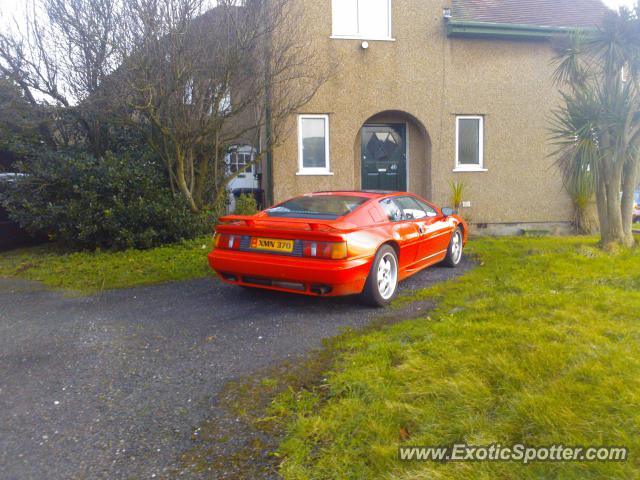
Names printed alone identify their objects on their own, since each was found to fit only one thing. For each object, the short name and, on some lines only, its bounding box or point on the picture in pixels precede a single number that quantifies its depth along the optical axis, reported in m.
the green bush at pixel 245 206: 10.11
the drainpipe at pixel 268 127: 9.19
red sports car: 5.00
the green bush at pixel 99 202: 8.74
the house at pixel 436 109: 11.14
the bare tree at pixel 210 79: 7.87
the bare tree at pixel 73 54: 8.30
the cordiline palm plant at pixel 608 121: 7.57
